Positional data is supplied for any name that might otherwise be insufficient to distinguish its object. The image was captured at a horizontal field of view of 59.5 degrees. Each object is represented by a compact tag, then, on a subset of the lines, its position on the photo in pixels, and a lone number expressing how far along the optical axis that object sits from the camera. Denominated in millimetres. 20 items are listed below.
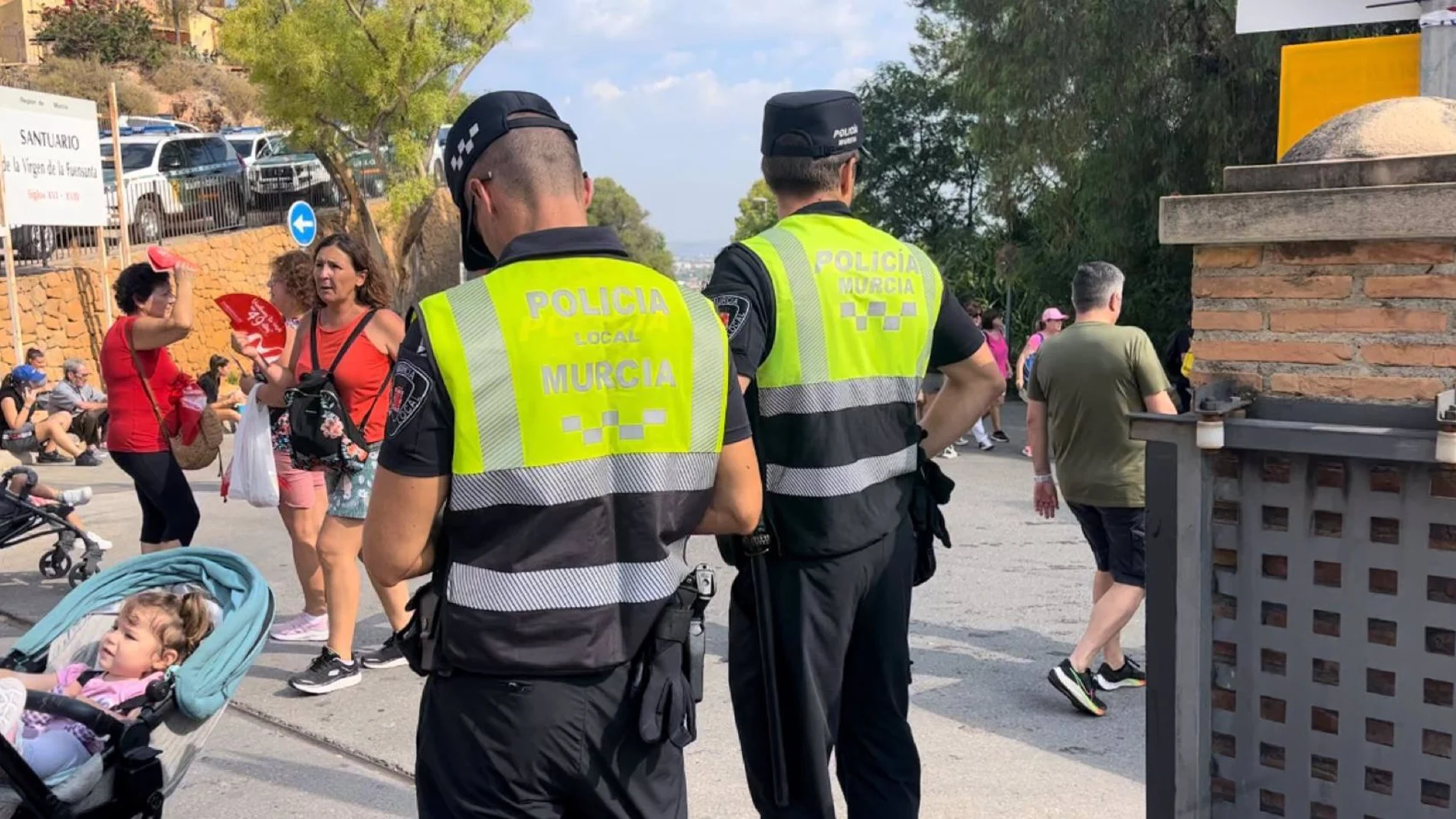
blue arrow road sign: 13281
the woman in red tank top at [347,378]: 5316
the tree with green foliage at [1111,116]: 15312
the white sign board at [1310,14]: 4621
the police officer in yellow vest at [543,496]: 2168
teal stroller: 3209
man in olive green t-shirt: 5156
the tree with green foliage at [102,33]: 39656
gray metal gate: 2504
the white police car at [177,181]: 21828
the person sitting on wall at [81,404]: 14273
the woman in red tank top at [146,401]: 6168
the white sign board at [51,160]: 15141
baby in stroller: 3738
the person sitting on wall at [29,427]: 13602
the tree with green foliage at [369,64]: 24859
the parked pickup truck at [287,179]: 25797
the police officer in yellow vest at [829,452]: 3115
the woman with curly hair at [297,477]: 5746
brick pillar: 2533
